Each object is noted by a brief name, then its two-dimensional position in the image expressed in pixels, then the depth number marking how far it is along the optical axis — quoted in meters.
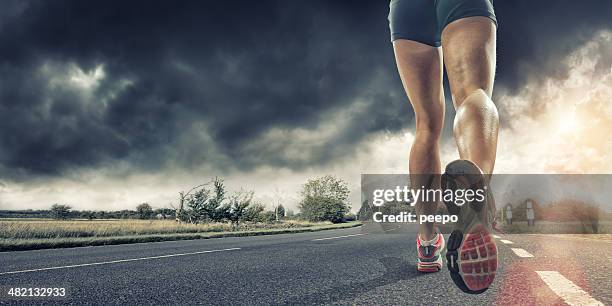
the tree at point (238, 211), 24.36
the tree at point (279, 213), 38.51
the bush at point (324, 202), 54.31
